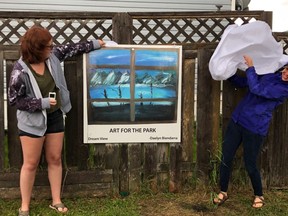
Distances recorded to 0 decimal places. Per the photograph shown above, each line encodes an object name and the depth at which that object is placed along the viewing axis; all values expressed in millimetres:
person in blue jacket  4004
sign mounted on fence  4340
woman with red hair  3709
